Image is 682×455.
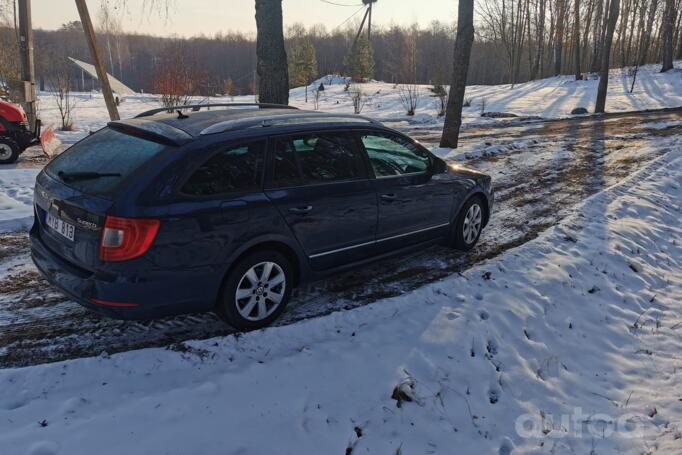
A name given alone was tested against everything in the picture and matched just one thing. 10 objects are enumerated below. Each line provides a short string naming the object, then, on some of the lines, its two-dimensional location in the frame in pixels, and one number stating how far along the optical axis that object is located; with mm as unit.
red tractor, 9875
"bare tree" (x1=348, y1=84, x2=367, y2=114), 23442
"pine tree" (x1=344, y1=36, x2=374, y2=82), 49938
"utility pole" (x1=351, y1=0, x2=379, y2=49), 59781
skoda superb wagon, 3293
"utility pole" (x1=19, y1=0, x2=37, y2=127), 12148
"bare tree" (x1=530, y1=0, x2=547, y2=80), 43469
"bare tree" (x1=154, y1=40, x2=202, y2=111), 17125
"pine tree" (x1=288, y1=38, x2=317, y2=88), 50094
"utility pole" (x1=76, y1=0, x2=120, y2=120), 11156
